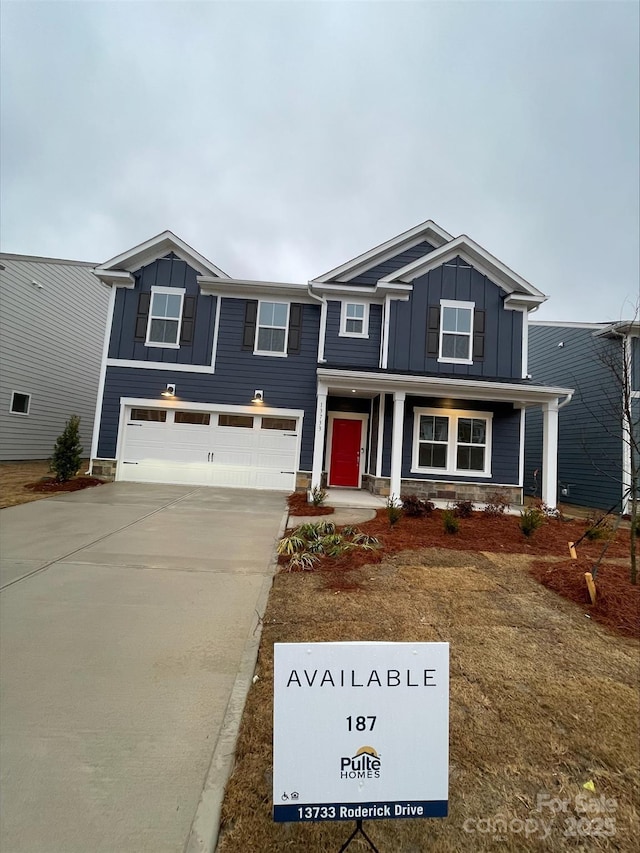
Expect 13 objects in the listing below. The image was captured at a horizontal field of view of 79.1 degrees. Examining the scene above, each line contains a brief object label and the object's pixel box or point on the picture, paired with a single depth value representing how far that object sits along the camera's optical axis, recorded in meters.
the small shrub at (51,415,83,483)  9.50
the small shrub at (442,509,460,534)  6.29
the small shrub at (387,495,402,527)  6.68
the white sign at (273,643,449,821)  1.15
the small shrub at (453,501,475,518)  7.64
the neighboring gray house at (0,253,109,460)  13.03
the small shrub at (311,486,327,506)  8.19
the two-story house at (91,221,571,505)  10.45
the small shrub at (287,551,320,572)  4.58
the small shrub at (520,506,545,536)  6.20
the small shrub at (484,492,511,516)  8.05
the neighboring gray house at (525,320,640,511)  11.46
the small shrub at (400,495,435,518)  7.67
